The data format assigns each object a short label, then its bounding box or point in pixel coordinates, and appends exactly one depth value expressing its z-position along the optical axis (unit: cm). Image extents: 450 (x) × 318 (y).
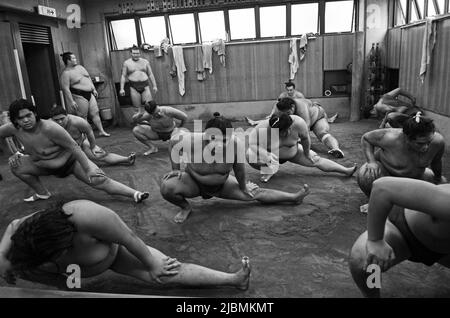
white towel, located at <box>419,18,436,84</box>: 495
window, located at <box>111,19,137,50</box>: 827
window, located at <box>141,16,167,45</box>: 812
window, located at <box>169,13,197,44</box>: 799
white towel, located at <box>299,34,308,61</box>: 740
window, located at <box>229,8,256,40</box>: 781
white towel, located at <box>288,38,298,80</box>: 747
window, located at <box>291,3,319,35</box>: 760
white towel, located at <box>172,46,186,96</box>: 781
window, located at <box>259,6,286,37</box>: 770
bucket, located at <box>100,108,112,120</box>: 809
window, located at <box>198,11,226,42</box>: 792
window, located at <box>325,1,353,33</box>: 749
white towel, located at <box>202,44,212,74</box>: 772
